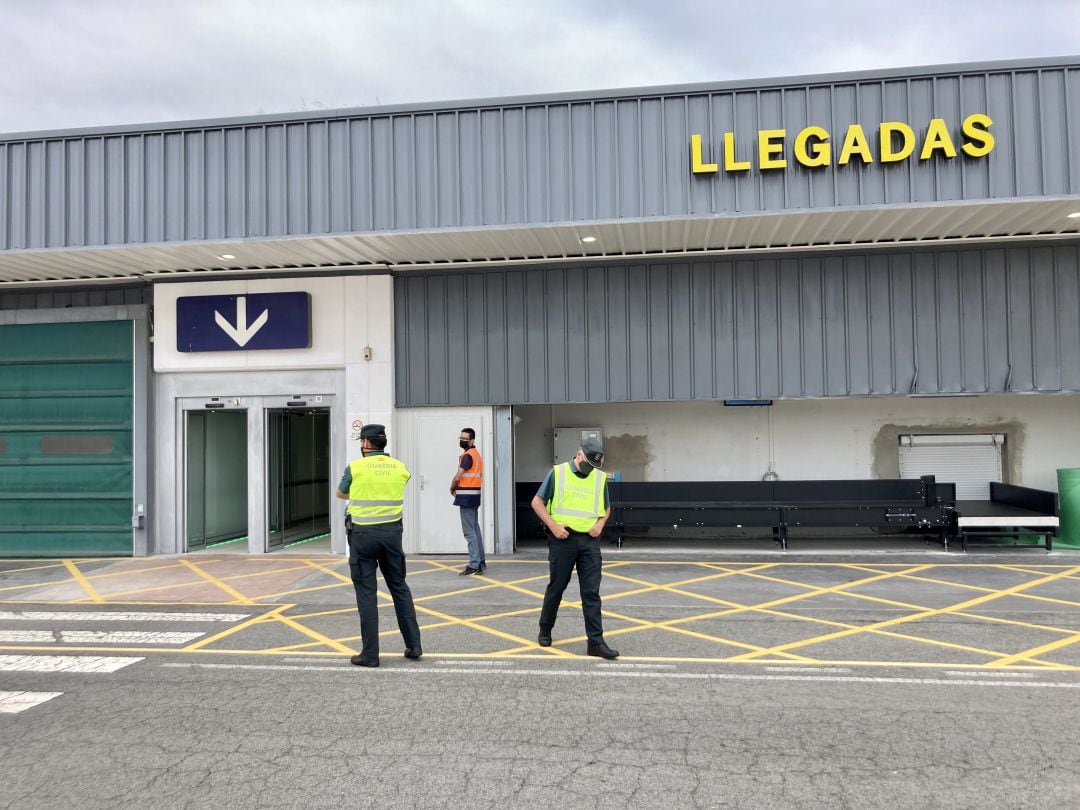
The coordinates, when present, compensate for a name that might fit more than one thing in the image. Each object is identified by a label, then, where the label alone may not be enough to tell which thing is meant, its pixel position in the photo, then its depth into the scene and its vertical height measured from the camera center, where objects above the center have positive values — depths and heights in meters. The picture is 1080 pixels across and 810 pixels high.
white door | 11.39 -0.70
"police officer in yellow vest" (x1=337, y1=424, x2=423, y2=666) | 5.79 -0.87
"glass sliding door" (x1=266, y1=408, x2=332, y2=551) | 12.38 -0.79
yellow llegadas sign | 9.17 +3.57
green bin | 11.05 -1.32
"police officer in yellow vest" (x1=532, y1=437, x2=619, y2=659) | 5.96 -0.76
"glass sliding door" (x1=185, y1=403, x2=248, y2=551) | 12.15 -0.73
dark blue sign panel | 11.41 +1.80
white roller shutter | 12.78 -0.66
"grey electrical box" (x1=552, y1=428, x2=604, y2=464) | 13.52 -0.18
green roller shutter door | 11.90 -0.04
